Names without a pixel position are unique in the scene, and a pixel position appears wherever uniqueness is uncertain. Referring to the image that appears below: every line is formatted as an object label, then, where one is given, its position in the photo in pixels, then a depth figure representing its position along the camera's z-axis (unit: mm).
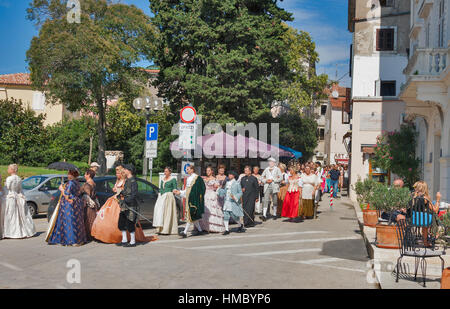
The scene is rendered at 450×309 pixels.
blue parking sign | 16469
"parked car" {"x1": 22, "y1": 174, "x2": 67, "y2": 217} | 16984
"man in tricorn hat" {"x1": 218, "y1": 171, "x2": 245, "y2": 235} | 13734
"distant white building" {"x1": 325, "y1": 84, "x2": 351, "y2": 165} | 63969
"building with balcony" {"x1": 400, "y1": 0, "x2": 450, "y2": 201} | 13438
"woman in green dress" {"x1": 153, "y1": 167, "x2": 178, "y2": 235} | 13109
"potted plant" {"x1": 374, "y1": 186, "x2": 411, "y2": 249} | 9539
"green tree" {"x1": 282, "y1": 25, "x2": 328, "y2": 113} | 38969
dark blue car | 13656
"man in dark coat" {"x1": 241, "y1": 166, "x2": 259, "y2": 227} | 15656
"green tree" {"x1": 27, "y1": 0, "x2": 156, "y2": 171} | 31891
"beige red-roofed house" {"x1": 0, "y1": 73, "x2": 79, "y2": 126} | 61031
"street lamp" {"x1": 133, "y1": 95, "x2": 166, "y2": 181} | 19156
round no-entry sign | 15836
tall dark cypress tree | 27609
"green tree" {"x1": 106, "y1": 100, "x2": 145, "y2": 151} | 50500
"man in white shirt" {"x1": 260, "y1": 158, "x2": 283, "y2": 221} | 17578
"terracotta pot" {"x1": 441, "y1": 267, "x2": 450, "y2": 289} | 6395
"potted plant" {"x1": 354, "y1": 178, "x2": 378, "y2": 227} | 13281
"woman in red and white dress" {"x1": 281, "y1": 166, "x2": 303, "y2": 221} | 17203
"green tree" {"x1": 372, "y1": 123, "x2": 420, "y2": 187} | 19266
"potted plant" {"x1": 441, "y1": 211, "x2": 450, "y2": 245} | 7609
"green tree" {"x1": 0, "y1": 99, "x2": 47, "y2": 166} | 44594
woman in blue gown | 11312
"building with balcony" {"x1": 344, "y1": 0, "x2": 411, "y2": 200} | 28438
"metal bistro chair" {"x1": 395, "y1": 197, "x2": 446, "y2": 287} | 7789
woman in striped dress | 13898
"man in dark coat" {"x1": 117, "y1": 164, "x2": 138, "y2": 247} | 11148
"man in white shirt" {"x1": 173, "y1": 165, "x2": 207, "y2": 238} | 12875
